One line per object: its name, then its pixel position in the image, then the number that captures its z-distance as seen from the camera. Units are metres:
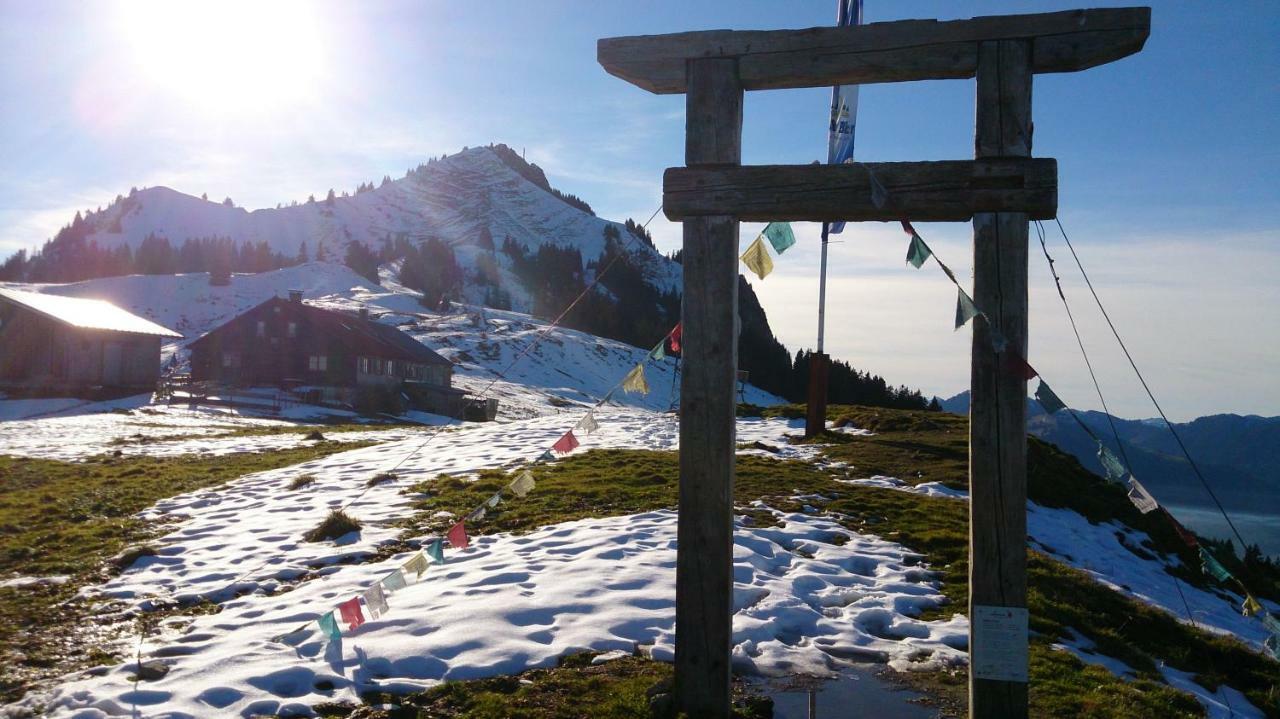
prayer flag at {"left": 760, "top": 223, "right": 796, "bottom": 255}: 6.54
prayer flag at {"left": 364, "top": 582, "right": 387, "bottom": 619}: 6.82
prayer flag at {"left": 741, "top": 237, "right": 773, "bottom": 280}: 6.81
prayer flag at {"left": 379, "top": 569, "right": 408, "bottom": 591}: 6.78
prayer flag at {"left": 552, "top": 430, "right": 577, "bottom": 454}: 7.28
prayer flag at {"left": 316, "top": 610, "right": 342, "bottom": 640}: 6.70
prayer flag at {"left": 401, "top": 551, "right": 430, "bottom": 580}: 6.91
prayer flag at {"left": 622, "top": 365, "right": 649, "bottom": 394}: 7.32
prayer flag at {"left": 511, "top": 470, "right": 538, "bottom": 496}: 7.28
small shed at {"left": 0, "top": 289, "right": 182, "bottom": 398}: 44.31
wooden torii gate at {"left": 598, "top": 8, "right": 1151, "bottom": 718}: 5.56
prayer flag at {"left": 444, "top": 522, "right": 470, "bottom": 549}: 7.04
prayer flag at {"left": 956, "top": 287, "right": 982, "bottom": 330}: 5.62
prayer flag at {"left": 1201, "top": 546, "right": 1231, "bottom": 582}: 6.53
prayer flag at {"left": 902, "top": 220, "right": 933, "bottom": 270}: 6.02
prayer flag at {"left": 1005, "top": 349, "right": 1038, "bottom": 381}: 5.53
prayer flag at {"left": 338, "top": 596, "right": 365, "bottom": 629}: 6.85
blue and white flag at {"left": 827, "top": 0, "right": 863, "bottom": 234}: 20.67
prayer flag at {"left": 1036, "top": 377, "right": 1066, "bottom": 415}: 6.03
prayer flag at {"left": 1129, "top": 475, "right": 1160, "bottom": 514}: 6.20
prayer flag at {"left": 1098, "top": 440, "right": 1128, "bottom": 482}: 6.28
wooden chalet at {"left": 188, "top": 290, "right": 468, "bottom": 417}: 56.12
